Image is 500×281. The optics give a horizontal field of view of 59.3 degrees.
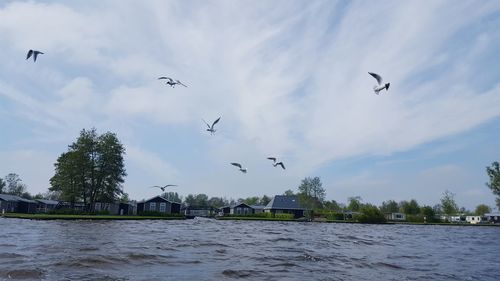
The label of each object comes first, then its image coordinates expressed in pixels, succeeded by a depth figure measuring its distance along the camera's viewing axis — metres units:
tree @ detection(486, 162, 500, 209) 106.94
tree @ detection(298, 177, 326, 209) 99.80
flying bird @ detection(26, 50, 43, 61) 20.39
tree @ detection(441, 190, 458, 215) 117.19
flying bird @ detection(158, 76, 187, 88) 27.17
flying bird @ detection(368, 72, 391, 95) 17.47
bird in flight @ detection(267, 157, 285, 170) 34.53
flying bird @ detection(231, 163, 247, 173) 32.50
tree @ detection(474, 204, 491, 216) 140.52
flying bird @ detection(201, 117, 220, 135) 30.07
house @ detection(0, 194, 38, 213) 78.12
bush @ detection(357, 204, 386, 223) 83.56
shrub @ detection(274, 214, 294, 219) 89.38
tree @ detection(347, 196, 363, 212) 125.99
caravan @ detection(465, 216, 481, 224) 114.75
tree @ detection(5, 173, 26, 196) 159.20
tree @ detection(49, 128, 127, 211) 75.38
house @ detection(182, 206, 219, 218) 130.55
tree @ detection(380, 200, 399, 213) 149.43
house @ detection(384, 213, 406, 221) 109.80
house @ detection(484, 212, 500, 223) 111.94
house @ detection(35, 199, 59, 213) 91.55
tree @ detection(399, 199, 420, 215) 115.19
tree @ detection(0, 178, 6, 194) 154.12
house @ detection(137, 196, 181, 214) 89.50
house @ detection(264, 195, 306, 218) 101.88
